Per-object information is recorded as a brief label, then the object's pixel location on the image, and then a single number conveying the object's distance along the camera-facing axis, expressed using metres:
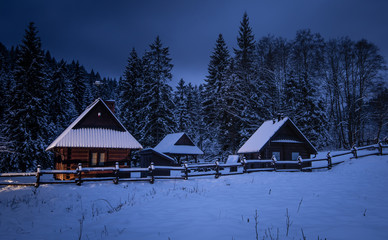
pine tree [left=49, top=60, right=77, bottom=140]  42.22
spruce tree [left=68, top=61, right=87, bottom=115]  51.62
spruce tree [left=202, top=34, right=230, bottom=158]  38.47
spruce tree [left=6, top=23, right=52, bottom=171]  28.80
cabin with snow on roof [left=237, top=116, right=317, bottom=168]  24.85
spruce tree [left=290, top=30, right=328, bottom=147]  31.61
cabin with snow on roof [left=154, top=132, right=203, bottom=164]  32.97
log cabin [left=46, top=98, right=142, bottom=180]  20.33
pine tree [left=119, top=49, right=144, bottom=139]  42.62
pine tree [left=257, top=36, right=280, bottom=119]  29.64
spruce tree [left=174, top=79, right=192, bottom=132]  51.09
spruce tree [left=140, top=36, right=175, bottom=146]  38.91
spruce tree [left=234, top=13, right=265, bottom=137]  31.75
